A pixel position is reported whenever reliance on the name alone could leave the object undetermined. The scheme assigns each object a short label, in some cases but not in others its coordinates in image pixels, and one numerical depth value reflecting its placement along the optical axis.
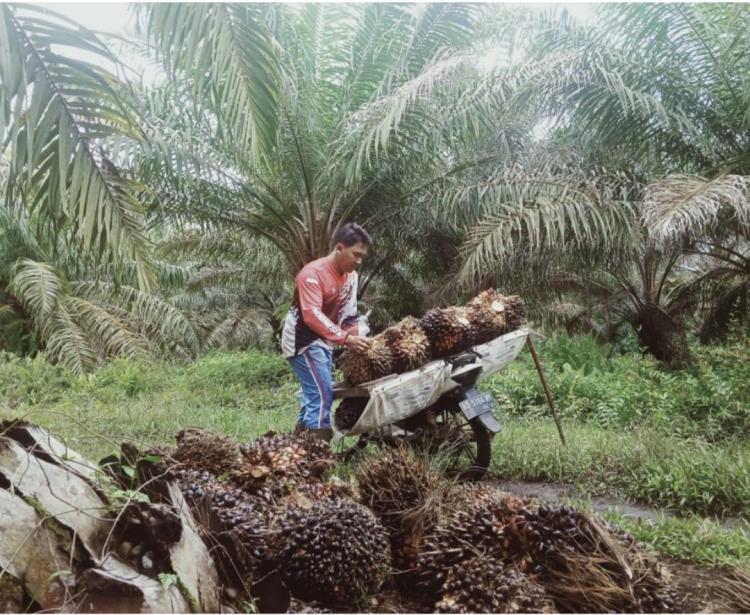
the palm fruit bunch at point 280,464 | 2.74
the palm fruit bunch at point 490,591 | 1.95
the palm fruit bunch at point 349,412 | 3.85
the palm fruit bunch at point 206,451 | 2.88
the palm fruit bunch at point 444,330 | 3.95
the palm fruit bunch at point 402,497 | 2.43
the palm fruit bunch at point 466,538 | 2.22
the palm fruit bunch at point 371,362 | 3.70
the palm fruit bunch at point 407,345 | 3.75
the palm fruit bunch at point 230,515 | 1.91
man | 3.94
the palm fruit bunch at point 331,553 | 2.07
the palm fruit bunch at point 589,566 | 1.99
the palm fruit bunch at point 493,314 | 4.17
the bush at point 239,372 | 9.80
